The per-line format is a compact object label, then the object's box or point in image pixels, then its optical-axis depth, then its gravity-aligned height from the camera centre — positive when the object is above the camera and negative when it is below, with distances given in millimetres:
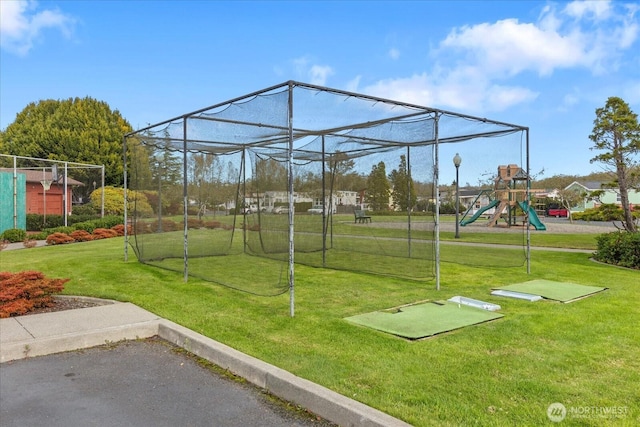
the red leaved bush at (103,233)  15759 -903
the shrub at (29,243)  13586 -1062
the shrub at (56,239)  14477 -991
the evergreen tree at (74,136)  30312 +4878
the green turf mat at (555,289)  6082 -1206
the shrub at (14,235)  15172 -905
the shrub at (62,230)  15578 -764
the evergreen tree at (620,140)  10367 +1538
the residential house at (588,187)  33866 +1455
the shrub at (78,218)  19130 -440
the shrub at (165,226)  8405 -346
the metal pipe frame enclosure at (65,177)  17186 +1176
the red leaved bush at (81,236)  15117 -941
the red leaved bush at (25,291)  5234 -1000
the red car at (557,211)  44594 -500
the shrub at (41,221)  19188 -555
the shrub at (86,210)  23239 -114
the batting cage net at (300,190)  6887 +307
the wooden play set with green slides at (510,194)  8867 +286
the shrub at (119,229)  16645 -795
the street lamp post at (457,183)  12414 +702
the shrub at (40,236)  15957 -990
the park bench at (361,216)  8555 -176
